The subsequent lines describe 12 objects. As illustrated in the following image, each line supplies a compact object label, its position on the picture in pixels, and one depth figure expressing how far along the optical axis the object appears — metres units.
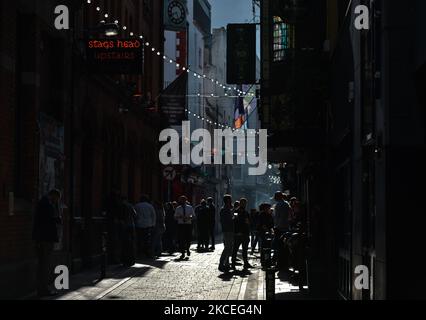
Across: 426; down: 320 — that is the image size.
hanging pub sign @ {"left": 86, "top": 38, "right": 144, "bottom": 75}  23.17
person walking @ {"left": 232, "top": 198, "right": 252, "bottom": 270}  24.31
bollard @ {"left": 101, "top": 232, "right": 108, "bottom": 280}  18.83
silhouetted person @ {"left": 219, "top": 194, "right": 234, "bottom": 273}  23.22
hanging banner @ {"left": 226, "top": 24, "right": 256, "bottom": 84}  36.69
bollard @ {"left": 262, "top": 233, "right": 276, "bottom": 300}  11.00
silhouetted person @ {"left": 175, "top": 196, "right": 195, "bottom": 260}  29.01
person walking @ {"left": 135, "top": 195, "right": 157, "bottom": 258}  27.56
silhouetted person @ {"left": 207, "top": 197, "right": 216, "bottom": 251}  33.81
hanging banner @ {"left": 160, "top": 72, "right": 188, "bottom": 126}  38.41
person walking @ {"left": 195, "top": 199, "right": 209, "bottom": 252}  33.53
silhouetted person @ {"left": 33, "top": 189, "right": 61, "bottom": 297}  16.25
